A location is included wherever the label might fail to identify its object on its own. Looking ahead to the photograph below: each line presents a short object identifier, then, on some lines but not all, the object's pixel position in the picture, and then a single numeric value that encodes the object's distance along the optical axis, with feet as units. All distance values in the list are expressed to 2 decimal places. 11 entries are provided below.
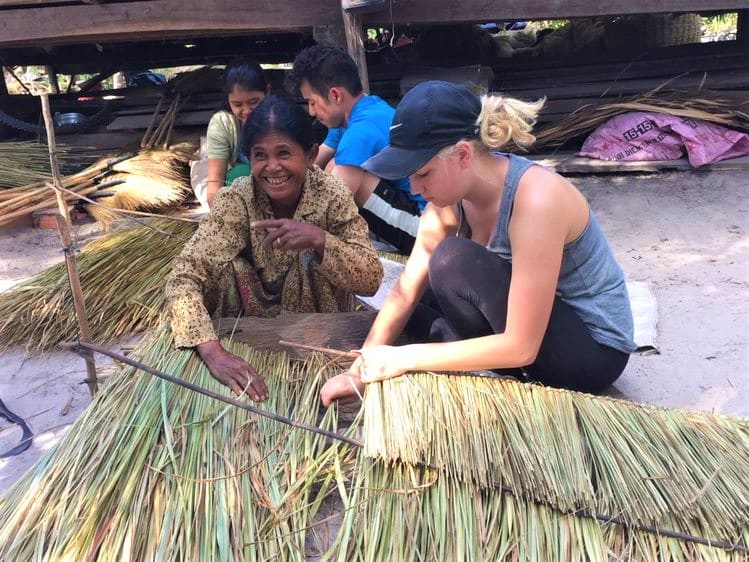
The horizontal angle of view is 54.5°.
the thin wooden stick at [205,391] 5.76
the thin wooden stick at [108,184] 16.04
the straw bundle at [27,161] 16.83
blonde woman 5.90
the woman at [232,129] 11.35
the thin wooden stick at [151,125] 19.15
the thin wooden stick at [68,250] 6.89
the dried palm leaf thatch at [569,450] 5.19
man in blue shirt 10.41
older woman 7.16
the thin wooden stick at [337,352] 6.38
